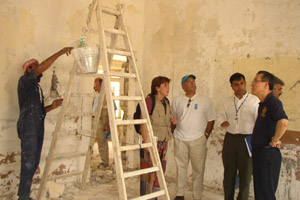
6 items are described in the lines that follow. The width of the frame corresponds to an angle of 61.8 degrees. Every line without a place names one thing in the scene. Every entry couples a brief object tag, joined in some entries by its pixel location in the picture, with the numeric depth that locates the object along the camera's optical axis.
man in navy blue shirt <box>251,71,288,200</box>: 2.11
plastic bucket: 2.40
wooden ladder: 2.12
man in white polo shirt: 3.02
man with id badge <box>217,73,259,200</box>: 2.66
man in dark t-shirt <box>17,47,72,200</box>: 2.67
